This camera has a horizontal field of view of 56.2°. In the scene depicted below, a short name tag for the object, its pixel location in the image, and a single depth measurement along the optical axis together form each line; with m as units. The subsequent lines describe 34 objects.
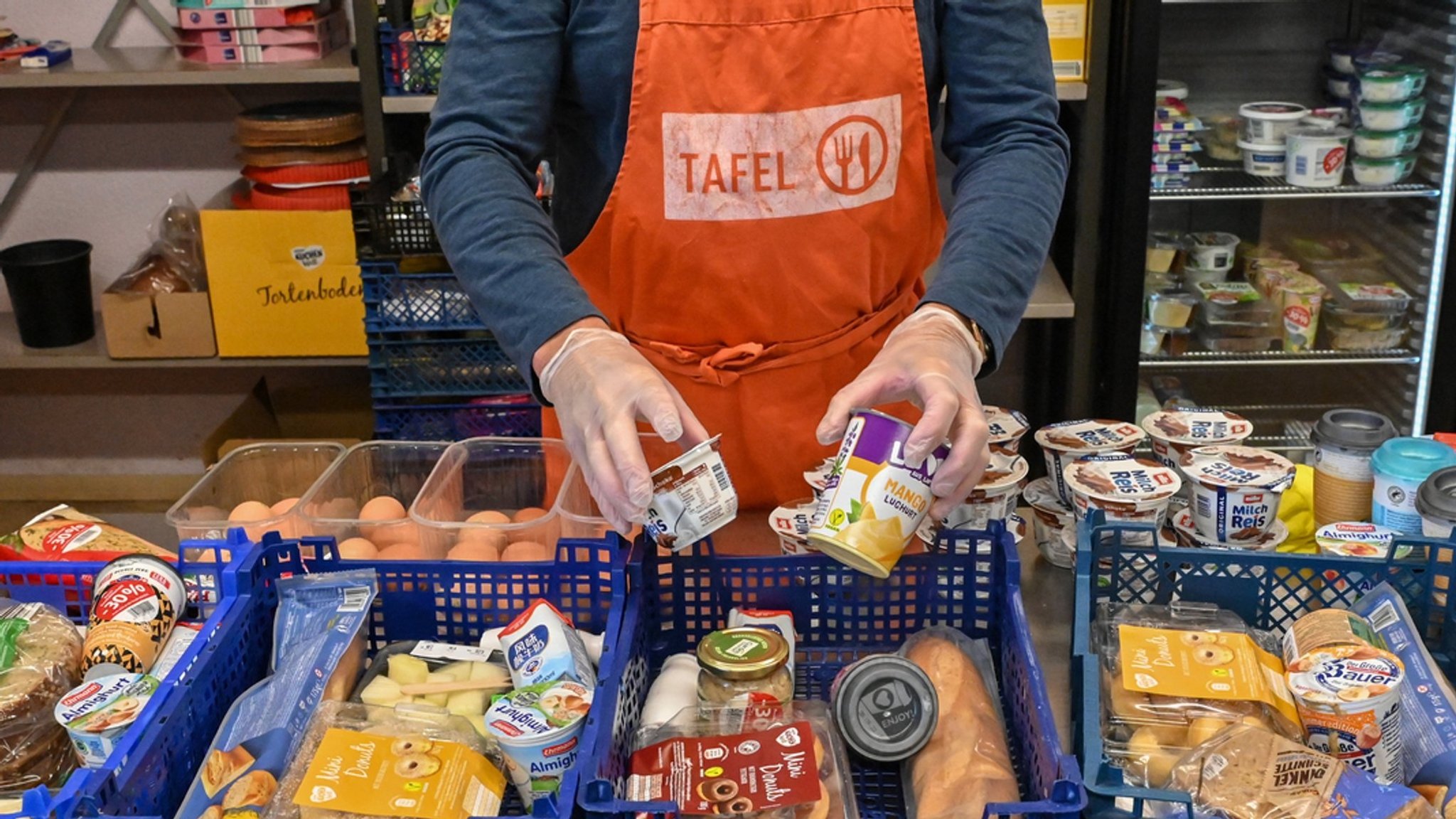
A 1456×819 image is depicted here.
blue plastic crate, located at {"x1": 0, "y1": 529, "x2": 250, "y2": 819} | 1.30
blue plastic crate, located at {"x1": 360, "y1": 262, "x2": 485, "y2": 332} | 3.04
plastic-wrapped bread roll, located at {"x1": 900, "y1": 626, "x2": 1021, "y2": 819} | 1.10
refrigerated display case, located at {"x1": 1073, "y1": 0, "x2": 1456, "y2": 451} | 3.06
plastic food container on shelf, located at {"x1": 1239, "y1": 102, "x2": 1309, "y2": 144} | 3.12
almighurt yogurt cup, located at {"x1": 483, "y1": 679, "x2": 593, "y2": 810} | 1.11
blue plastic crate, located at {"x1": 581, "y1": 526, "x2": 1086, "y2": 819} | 1.33
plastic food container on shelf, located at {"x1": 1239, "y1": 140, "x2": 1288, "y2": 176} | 3.16
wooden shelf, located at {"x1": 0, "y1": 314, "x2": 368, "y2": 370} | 3.42
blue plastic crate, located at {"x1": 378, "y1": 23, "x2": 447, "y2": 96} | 2.98
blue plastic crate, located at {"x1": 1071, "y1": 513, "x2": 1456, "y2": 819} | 1.35
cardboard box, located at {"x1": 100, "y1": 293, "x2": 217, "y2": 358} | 3.38
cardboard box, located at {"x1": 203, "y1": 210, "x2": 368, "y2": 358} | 3.21
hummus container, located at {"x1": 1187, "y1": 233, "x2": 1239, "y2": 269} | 3.34
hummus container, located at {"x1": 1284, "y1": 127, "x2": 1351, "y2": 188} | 3.09
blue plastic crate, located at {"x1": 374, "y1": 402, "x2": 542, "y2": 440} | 3.21
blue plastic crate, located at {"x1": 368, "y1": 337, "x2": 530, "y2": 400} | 3.14
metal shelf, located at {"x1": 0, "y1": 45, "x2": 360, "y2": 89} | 3.12
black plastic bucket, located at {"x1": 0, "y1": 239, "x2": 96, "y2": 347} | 3.46
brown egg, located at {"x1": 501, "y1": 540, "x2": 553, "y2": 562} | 1.51
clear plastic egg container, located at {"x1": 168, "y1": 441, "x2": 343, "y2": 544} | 1.56
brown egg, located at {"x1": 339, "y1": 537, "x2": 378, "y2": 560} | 1.49
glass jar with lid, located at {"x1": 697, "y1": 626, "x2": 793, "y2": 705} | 1.19
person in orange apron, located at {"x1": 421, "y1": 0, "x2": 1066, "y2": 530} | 1.45
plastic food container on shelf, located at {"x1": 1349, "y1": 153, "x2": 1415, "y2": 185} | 3.14
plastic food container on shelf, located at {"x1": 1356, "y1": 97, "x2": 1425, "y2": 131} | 3.08
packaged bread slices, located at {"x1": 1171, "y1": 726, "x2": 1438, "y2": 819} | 1.08
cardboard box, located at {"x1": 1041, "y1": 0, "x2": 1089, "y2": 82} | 2.94
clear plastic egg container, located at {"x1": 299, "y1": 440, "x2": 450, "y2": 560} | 1.54
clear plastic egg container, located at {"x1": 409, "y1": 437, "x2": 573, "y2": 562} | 1.51
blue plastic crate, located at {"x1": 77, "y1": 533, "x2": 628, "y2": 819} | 1.25
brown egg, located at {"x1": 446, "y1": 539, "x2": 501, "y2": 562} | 1.50
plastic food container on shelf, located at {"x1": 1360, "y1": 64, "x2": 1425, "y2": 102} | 3.04
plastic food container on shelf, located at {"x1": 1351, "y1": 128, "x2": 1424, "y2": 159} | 3.12
